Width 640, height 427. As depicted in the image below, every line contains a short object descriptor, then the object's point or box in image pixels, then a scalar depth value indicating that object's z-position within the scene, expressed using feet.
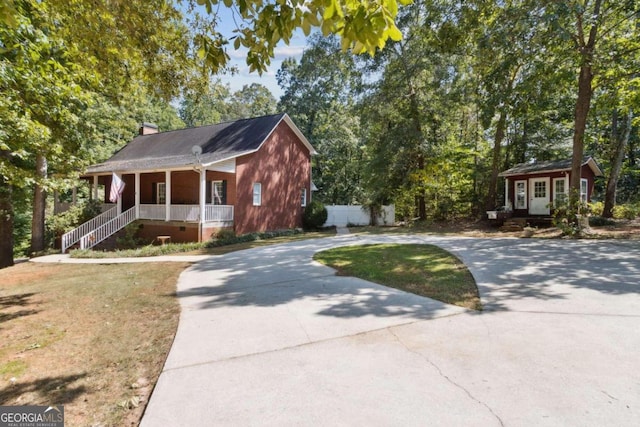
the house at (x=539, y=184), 56.95
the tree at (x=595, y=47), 37.70
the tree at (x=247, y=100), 148.70
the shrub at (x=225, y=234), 50.42
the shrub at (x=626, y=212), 57.82
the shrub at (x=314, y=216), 67.15
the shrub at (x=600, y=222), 49.93
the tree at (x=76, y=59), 17.62
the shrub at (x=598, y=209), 60.75
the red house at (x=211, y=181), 50.24
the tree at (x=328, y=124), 93.66
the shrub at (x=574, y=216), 41.14
